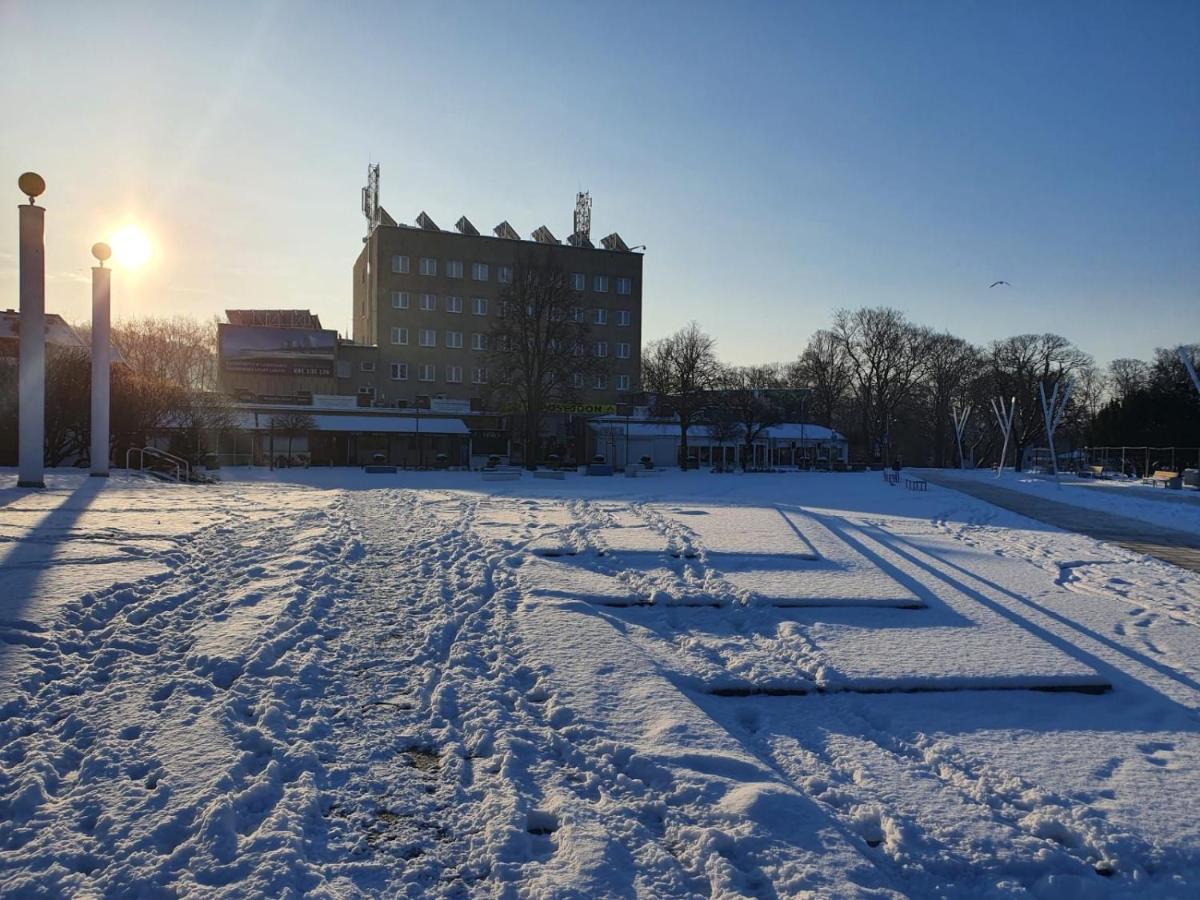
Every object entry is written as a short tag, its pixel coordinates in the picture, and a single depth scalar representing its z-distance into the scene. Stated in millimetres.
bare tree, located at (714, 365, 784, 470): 53375
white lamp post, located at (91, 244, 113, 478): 22609
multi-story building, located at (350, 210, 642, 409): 58688
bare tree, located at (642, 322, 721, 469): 48938
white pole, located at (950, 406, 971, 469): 61175
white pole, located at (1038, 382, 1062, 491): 35450
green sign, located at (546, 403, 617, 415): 54262
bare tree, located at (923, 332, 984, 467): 69188
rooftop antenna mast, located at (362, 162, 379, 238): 64188
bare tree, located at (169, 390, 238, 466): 33438
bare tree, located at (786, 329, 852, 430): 71625
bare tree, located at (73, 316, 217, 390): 61406
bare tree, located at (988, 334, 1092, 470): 64375
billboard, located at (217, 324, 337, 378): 55250
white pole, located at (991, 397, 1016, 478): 47662
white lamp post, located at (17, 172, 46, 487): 19109
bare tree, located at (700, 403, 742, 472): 51219
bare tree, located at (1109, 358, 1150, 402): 73625
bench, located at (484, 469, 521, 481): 33719
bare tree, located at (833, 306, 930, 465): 67875
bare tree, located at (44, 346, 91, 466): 25953
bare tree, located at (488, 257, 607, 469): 43438
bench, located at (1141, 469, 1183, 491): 33031
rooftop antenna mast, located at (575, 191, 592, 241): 70688
